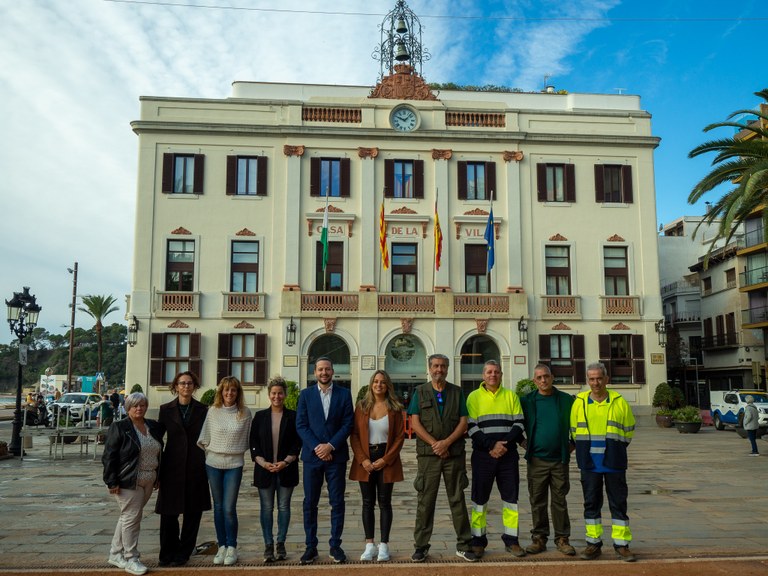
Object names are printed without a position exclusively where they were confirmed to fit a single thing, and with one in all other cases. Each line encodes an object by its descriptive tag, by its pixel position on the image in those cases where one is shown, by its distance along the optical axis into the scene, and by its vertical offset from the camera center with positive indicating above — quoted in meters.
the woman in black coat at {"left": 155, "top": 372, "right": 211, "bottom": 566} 7.43 -1.20
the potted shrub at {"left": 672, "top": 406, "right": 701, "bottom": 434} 26.20 -2.02
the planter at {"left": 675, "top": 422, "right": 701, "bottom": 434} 26.19 -2.25
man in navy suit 7.50 -0.85
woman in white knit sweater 7.48 -1.00
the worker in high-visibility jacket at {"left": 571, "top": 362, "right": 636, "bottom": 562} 7.57 -0.95
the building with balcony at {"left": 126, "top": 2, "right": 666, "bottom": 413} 28.33 +5.45
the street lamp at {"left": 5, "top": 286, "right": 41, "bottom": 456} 19.06 +1.36
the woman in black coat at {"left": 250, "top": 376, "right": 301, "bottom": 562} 7.56 -1.04
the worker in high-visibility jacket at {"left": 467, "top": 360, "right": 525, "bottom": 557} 7.72 -0.96
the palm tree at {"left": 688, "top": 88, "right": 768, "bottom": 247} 19.02 +5.91
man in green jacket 7.82 -1.04
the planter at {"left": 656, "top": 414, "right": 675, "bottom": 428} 28.34 -2.19
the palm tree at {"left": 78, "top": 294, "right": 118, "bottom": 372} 61.66 +5.55
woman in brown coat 7.49 -0.92
